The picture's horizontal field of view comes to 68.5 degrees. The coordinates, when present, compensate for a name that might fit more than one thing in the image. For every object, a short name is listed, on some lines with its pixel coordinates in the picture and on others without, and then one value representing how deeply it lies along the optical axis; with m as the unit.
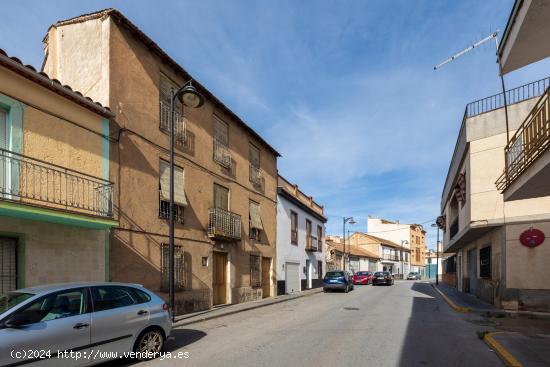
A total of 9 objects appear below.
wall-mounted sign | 14.84
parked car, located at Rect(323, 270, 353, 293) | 25.80
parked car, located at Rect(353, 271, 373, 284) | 38.16
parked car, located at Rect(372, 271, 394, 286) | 34.34
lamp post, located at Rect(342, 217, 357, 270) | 36.42
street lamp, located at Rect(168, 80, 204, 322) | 10.64
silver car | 5.29
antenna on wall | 8.48
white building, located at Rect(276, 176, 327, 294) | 24.03
